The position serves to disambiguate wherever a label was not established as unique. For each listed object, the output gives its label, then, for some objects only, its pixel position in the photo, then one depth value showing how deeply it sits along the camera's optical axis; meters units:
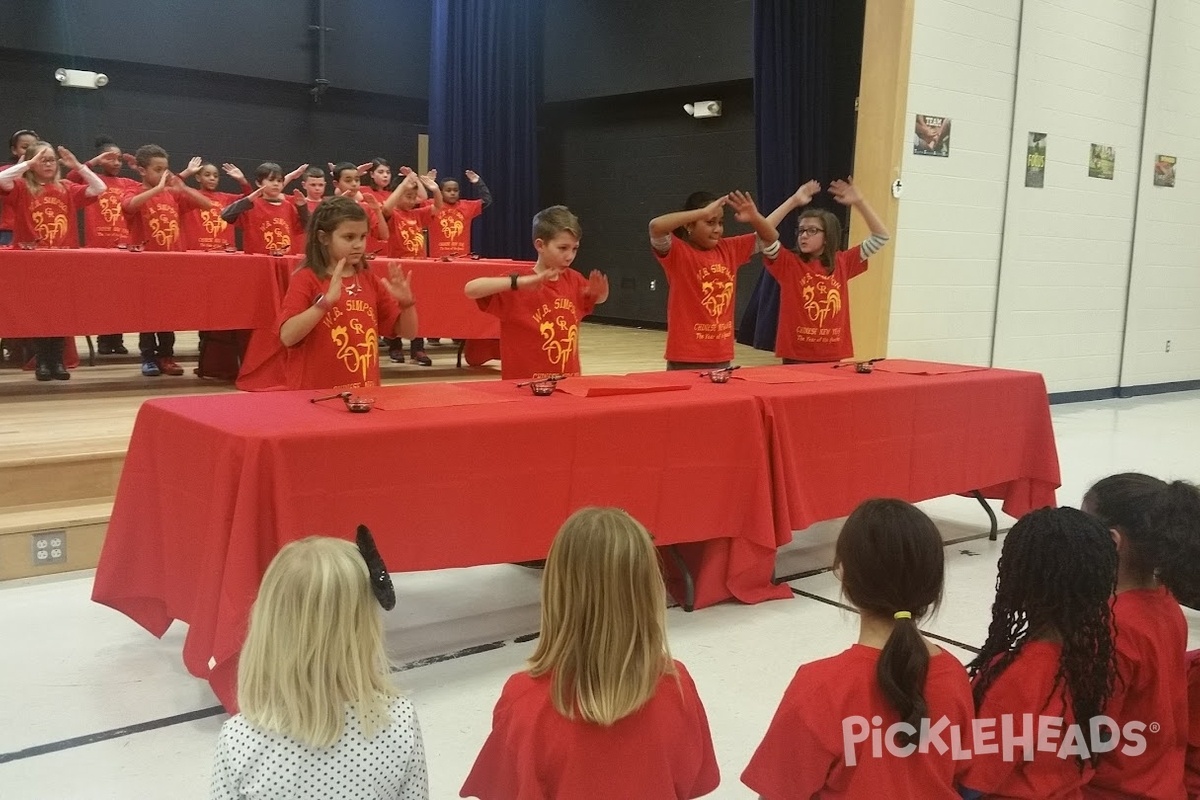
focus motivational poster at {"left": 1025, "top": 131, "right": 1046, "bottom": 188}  7.38
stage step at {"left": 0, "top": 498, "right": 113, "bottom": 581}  3.40
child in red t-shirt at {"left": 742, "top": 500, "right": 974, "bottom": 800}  1.52
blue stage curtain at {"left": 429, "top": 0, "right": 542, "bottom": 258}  10.48
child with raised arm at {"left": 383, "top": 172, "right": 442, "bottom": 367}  7.63
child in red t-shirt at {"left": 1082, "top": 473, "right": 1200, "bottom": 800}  1.80
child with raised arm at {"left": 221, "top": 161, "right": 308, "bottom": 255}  6.95
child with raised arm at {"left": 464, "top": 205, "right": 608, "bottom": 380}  3.47
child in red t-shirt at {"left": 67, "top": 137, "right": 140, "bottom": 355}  7.04
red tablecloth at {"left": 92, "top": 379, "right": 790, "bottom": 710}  2.33
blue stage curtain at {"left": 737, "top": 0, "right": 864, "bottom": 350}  8.13
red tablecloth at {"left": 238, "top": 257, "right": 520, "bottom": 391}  5.72
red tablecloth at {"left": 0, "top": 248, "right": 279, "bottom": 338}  4.93
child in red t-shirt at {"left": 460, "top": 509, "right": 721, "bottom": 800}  1.43
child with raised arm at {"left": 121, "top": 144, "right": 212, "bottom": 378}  6.25
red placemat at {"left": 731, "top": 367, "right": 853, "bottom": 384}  3.57
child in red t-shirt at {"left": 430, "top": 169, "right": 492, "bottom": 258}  8.13
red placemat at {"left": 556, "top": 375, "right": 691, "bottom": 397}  3.12
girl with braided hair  1.65
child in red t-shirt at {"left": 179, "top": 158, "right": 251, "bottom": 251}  7.25
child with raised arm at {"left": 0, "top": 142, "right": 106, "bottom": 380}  5.80
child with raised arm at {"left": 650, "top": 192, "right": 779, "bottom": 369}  4.27
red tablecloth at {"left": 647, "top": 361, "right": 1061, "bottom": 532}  3.34
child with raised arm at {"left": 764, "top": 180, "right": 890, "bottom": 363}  4.62
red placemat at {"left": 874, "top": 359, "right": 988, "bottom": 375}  4.01
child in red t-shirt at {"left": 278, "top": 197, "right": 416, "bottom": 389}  3.28
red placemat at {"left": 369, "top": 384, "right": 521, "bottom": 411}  2.79
